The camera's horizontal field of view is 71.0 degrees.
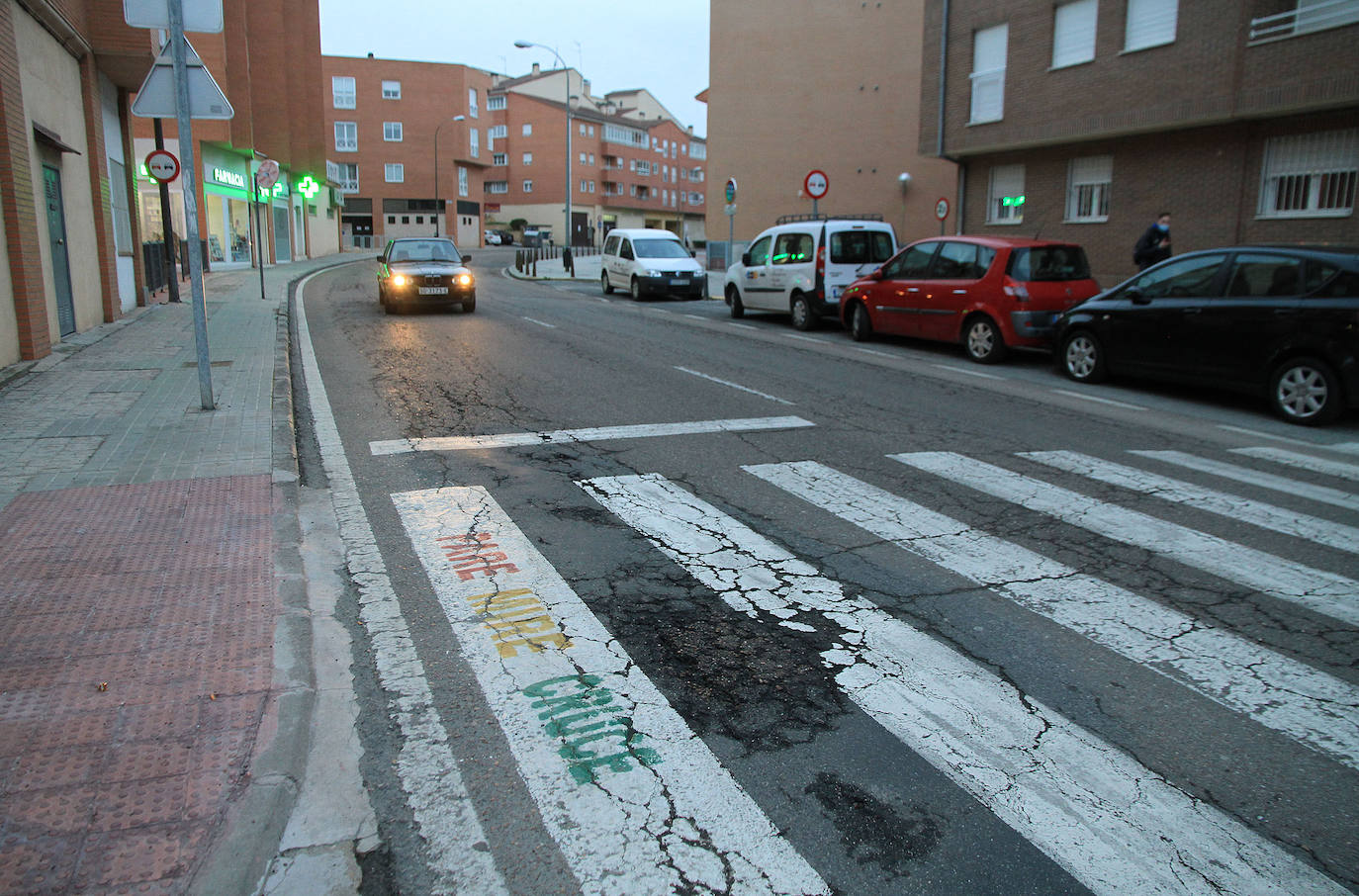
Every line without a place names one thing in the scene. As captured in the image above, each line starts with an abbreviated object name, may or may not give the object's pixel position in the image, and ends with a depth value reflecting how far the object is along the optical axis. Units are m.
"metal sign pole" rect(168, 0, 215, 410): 7.43
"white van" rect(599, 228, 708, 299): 23.98
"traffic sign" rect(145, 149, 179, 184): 17.14
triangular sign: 7.62
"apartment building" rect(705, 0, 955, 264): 32.97
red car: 12.57
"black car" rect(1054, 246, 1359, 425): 8.70
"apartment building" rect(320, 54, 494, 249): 71.94
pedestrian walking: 15.22
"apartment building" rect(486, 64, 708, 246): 87.62
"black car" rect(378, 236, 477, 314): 17.89
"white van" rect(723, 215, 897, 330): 16.62
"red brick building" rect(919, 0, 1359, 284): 16.17
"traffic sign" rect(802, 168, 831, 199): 19.33
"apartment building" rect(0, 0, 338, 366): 10.83
